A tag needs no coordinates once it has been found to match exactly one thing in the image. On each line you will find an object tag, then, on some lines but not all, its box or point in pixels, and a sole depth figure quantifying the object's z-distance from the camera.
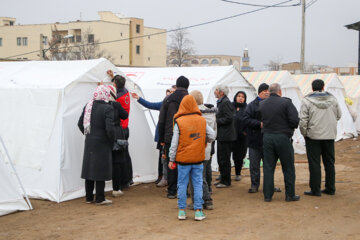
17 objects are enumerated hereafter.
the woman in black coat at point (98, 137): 7.25
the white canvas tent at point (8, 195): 6.76
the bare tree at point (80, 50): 57.47
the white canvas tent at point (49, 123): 7.71
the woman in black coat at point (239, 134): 9.29
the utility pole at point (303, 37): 23.58
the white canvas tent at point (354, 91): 19.41
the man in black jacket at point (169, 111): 7.43
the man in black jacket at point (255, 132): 8.04
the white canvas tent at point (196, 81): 12.02
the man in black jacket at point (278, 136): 7.28
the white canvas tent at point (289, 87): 14.57
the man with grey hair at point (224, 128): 8.47
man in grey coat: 7.63
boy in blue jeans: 6.16
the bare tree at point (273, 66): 66.81
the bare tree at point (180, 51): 61.62
